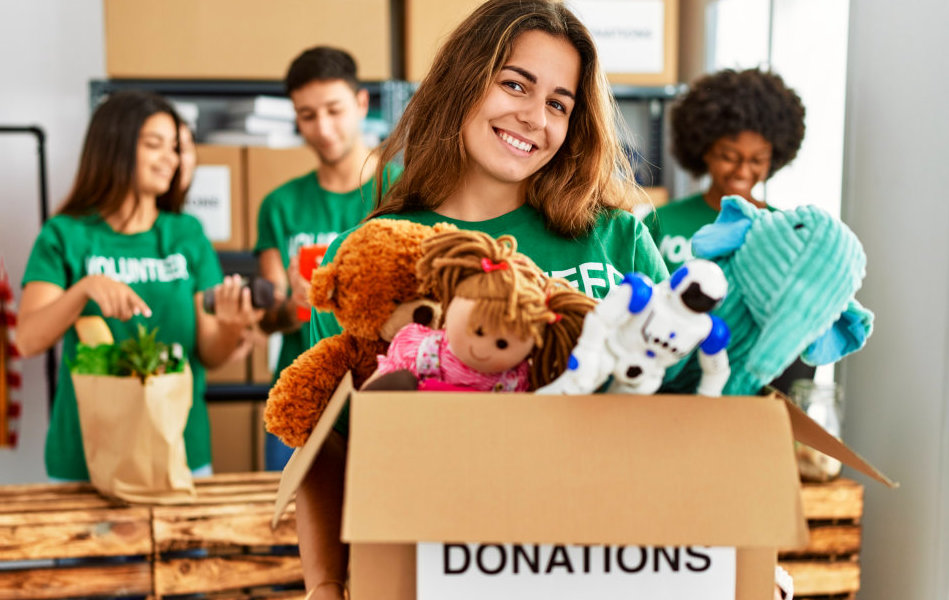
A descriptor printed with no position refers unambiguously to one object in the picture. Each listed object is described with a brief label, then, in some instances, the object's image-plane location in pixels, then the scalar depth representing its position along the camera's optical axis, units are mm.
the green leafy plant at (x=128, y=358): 1660
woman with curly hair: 2043
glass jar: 1784
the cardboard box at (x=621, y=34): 2898
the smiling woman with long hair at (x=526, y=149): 1113
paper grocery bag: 1655
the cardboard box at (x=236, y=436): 2951
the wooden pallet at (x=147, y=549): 1646
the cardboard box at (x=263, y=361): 2998
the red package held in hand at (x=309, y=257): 1732
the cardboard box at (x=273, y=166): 2906
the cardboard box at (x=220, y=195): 2889
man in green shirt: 2197
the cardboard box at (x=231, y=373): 2984
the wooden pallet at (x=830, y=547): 1760
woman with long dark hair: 1987
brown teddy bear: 853
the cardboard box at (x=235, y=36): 2830
